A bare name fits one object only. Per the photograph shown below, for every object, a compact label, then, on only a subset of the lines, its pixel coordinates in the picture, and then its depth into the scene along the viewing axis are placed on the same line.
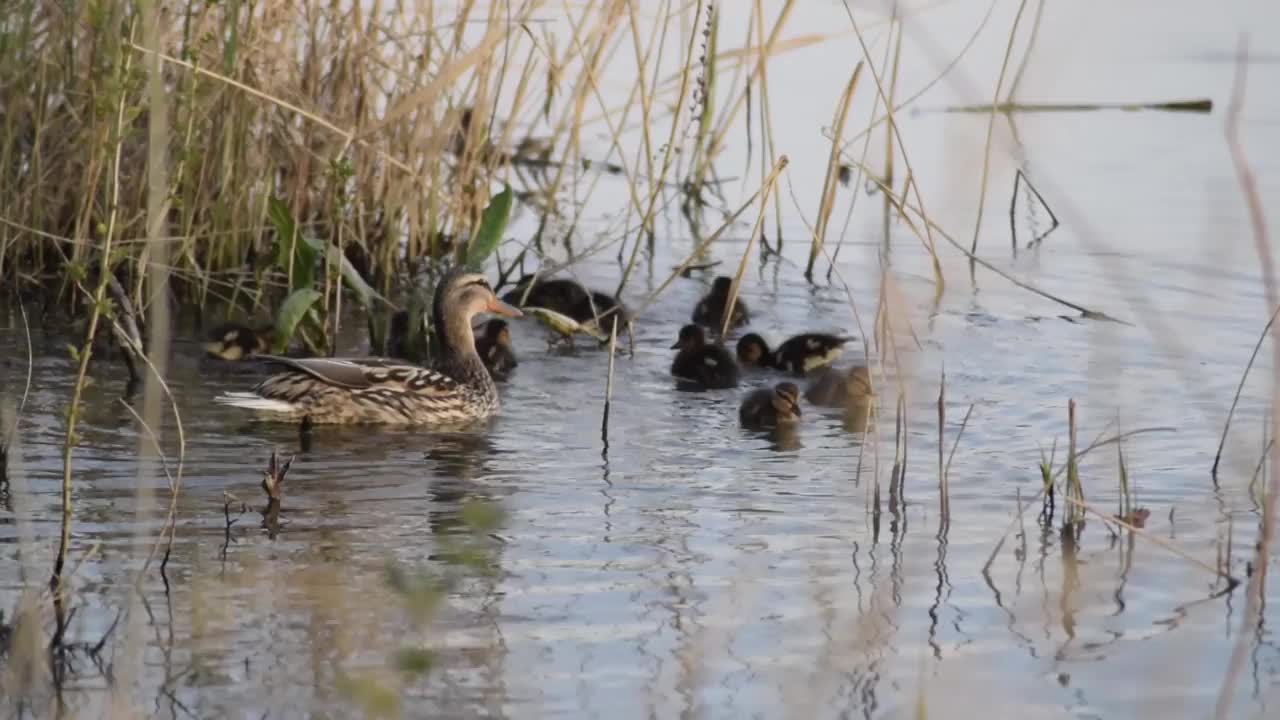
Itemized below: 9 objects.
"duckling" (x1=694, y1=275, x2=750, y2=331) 17.22
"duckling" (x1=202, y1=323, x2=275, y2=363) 14.95
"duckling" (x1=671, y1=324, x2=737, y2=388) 15.09
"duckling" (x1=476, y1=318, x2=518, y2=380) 15.78
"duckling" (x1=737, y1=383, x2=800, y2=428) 13.72
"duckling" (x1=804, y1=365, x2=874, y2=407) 14.66
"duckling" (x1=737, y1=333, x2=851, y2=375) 15.84
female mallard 13.62
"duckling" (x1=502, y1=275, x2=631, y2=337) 16.89
